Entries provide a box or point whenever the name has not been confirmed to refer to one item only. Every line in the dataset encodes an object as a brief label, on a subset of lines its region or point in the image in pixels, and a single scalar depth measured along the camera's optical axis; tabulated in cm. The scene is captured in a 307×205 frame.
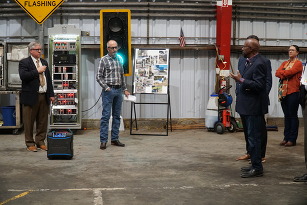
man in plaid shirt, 693
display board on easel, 848
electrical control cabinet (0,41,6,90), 845
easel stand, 856
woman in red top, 716
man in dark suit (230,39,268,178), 499
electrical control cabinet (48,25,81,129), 828
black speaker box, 614
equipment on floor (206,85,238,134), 848
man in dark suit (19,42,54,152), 659
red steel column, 879
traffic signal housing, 826
